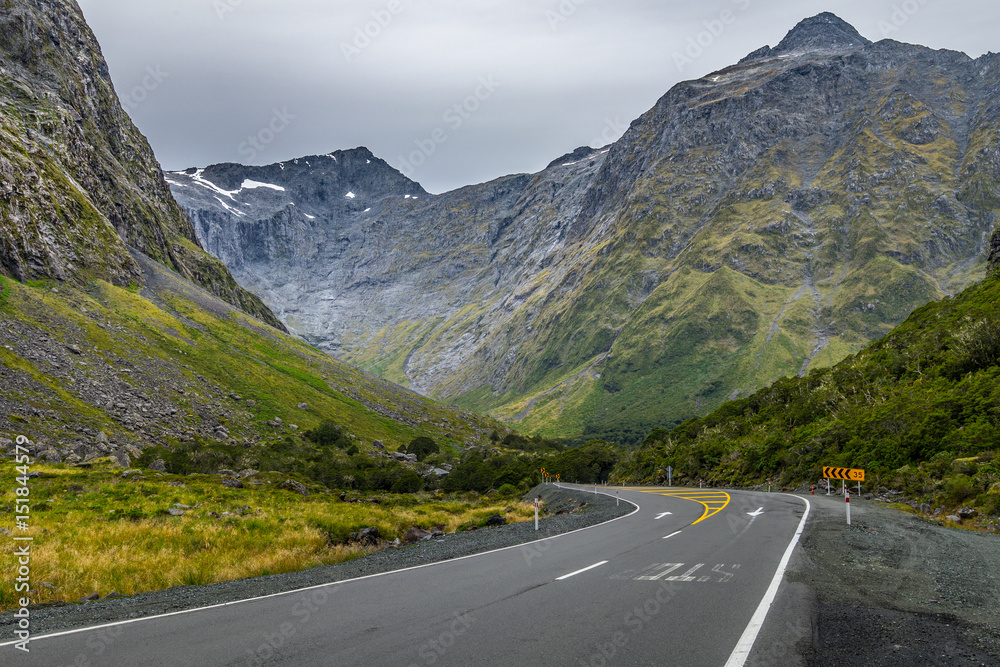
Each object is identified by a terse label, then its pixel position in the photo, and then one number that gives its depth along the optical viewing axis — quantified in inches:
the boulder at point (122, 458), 1686.8
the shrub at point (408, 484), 2022.5
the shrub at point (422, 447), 3486.7
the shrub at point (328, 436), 3009.4
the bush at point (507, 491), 1955.0
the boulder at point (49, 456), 1575.7
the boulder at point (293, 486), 1385.3
